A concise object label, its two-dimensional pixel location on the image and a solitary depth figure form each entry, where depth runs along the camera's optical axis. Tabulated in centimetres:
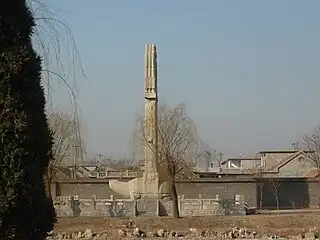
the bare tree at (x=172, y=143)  3872
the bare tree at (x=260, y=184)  5103
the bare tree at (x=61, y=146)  4028
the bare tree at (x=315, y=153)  5619
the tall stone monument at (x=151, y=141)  3925
